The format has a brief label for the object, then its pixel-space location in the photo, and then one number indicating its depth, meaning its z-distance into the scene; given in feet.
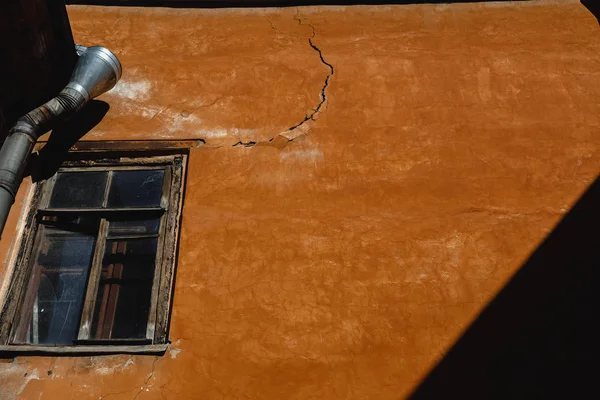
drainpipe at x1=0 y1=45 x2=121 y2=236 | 13.91
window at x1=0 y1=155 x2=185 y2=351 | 13.26
